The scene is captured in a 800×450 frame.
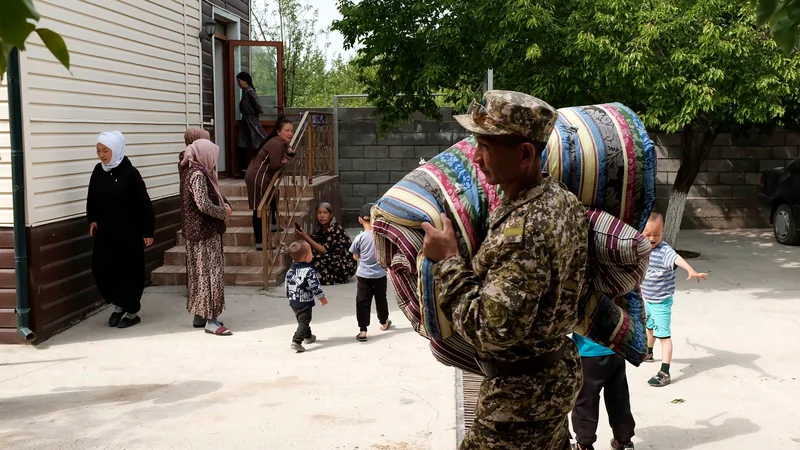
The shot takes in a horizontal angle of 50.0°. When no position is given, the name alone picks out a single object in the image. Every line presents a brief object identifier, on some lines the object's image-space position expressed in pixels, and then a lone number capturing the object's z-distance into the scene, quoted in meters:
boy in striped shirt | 5.87
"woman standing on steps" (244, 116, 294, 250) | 10.18
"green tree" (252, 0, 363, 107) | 23.17
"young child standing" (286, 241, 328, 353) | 7.01
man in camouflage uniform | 2.49
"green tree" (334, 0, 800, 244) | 9.23
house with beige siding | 7.41
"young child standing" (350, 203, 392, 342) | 7.56
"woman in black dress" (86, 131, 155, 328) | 7.98
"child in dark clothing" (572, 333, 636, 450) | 4.39
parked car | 13.26
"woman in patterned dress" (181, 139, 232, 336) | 7.60
